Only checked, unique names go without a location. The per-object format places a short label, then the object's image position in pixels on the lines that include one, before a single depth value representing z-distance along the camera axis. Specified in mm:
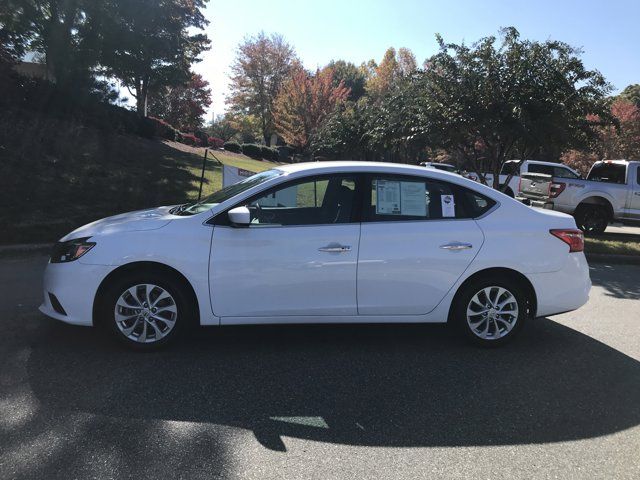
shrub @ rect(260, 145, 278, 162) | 41719
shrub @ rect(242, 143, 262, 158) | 40500
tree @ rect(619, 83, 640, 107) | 37906
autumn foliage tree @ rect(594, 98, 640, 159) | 28453
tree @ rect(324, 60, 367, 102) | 64750
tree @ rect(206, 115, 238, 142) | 84938
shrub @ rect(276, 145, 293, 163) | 44775
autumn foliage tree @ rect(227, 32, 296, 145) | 55844
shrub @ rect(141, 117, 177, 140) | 26273
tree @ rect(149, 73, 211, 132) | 53344
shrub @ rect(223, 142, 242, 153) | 41188
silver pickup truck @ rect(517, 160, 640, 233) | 12617
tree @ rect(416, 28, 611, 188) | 10062
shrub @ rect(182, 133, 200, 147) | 36794
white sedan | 4137
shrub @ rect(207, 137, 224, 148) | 45219
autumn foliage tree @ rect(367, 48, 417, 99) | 55656
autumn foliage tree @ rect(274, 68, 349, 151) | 40875
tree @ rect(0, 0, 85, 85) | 20984
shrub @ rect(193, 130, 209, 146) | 43597
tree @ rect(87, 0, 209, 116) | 21328
